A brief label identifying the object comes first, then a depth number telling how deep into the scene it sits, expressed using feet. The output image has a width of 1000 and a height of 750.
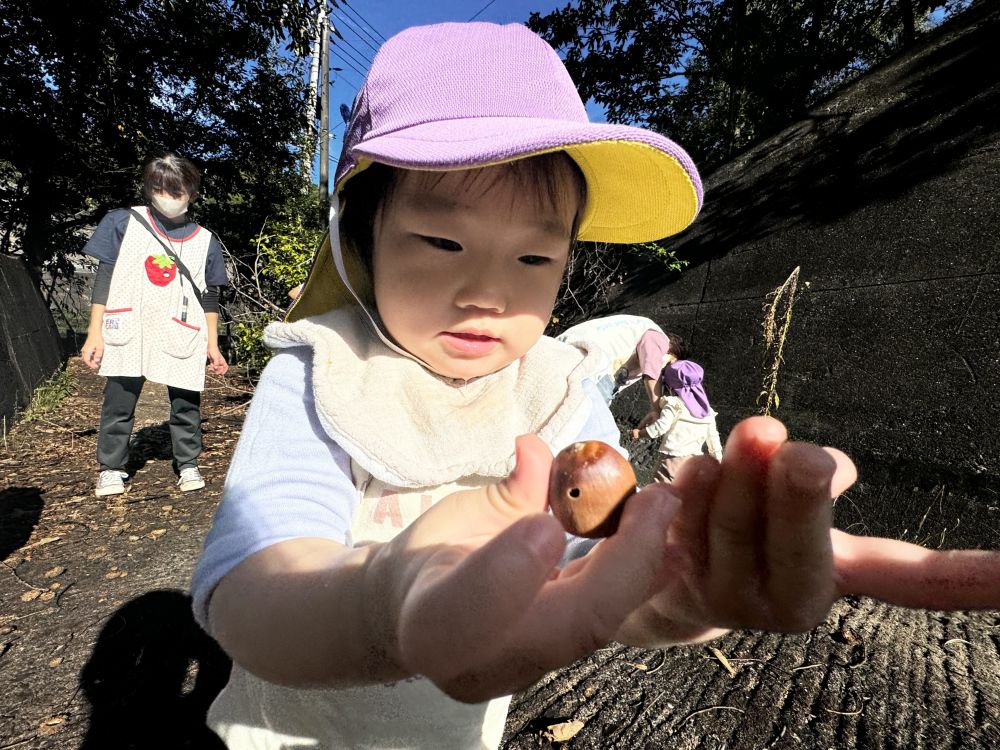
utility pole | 36.16
